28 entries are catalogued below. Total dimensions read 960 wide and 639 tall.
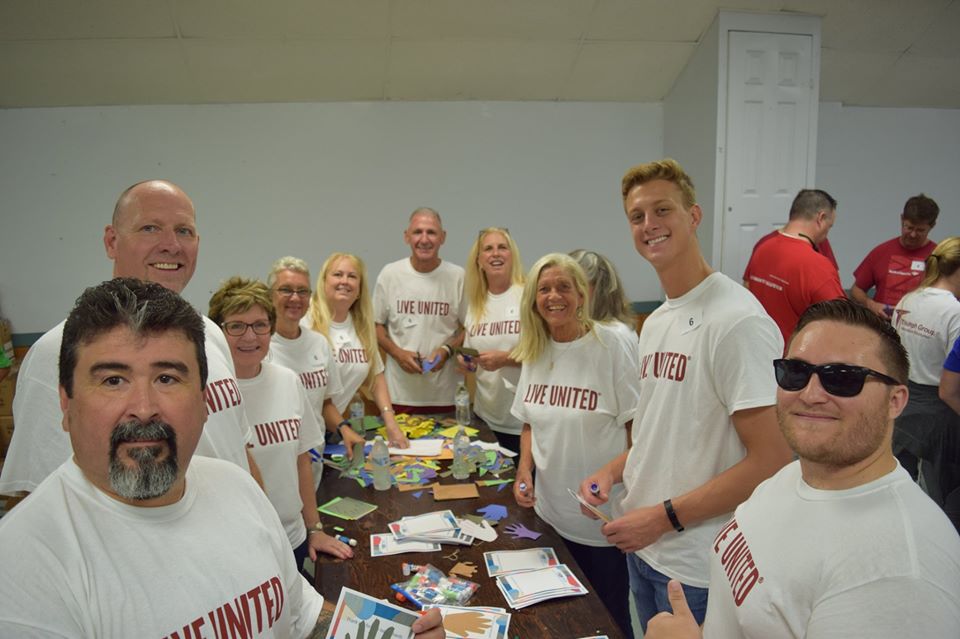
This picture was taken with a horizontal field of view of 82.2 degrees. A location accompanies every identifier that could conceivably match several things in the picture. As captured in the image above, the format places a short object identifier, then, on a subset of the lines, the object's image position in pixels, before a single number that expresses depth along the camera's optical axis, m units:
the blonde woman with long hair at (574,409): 2.15
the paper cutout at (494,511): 2.12
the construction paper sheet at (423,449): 2.77
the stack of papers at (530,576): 1.60
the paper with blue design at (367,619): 1.25
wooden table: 1.50
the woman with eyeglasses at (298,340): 2.73
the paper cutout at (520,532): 1.98
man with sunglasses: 0.81
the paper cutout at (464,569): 1.74
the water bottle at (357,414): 3.05
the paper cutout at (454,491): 2.28
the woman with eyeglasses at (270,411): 2.06
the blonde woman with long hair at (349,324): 3.14
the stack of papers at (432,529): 1.92
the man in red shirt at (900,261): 4.09
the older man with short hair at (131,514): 0.89
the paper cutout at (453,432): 3.09
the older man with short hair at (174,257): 1.60
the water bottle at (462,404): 3.27
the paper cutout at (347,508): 2.18
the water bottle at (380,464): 2.37
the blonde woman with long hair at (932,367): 2.97
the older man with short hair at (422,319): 3.57
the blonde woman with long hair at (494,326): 3.18
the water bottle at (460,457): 2.50
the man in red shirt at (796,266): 3.26
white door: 4.03
